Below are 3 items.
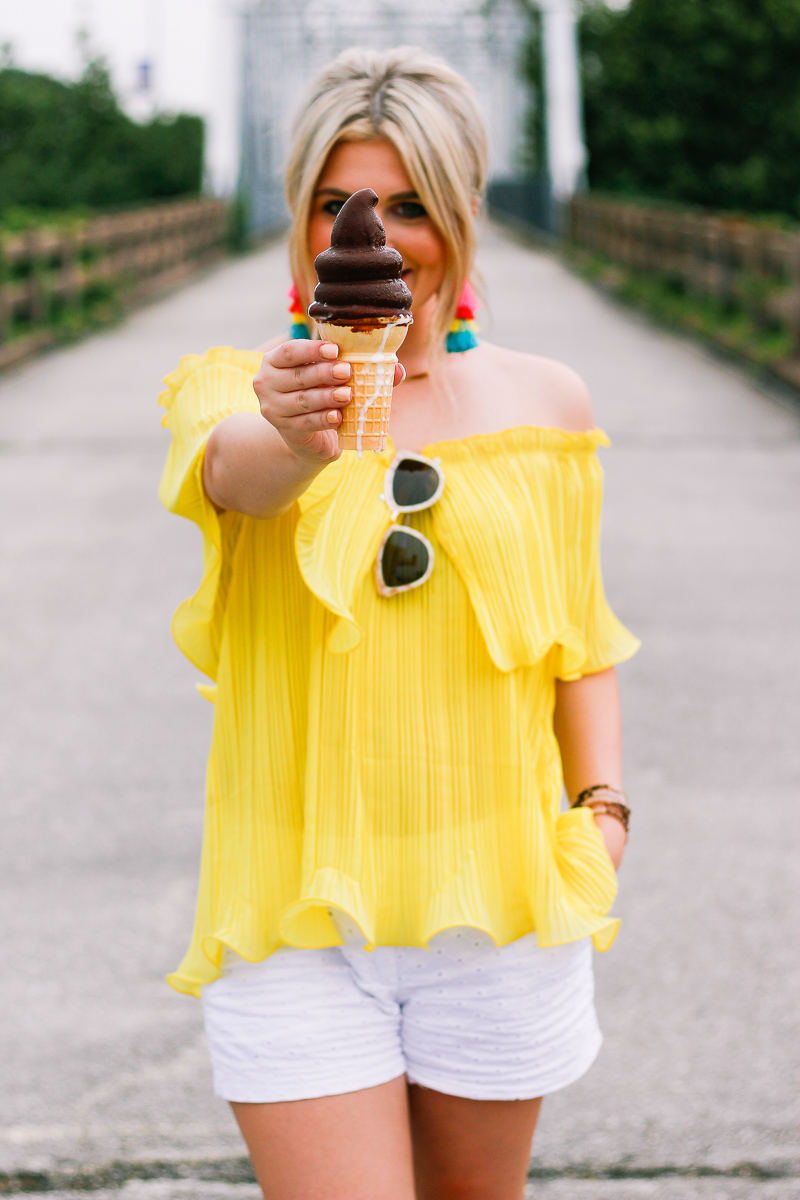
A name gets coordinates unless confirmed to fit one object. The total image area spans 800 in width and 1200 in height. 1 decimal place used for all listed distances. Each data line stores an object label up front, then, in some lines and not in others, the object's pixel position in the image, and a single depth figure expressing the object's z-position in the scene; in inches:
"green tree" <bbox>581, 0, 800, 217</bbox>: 957.8
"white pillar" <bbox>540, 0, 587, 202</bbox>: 1128.2
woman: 72.1
